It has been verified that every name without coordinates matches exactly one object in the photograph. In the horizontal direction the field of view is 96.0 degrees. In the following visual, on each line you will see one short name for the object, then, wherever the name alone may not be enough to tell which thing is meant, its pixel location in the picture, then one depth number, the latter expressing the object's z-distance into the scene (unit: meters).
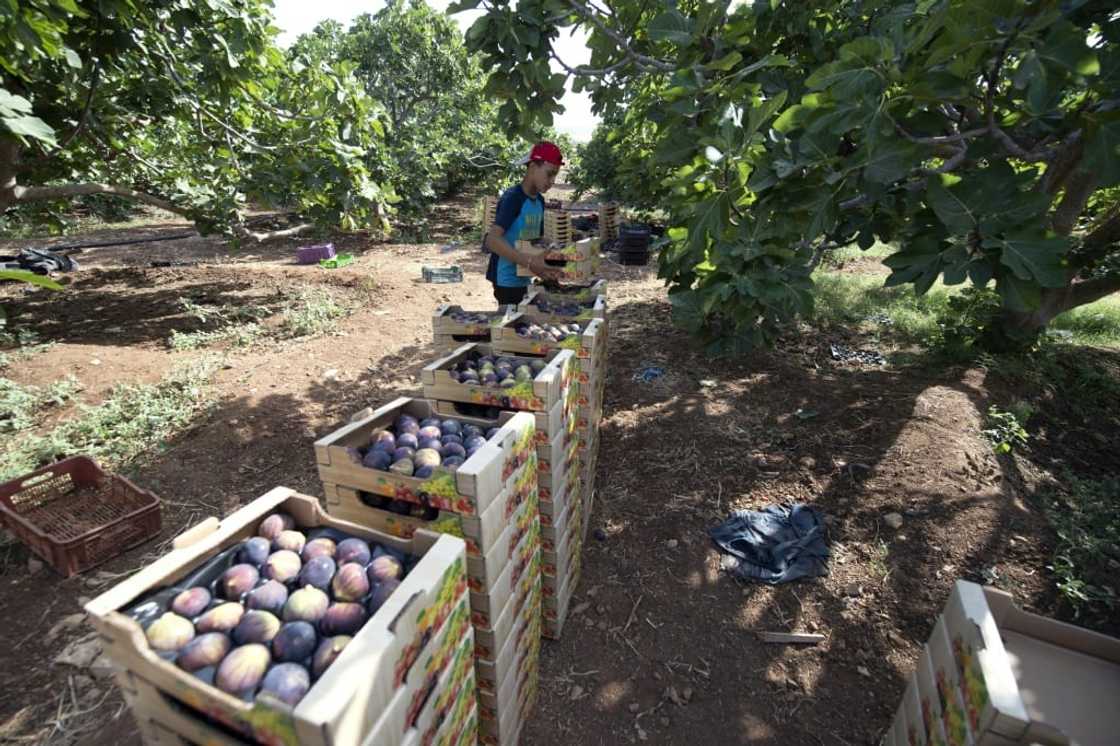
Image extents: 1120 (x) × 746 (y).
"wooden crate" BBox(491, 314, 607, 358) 2.98
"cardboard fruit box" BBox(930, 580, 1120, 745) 1.32
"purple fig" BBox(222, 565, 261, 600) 1.39
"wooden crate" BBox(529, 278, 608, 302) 4.10
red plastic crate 2.98
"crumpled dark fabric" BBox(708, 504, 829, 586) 3.17
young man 4.02
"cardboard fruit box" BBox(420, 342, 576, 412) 2.33
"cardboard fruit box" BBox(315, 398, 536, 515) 1.69
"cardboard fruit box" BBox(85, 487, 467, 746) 1.02
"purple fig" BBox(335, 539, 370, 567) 1.52
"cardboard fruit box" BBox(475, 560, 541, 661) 1.87
